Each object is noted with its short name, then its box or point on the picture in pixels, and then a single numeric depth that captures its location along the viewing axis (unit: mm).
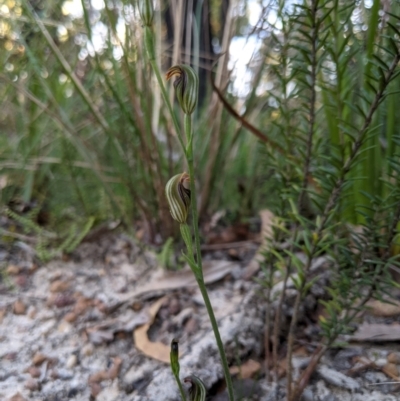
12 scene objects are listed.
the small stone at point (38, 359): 179
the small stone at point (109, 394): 162
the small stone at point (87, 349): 187
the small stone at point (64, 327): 202
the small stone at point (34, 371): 172
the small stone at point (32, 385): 164
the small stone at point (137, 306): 218
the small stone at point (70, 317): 209
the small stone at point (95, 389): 163
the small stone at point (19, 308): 214
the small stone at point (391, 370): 150
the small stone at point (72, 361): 180
